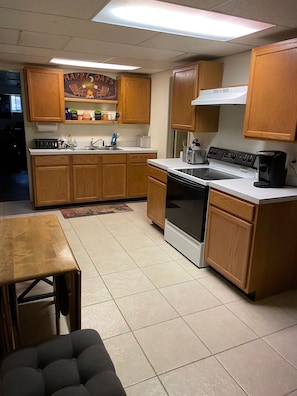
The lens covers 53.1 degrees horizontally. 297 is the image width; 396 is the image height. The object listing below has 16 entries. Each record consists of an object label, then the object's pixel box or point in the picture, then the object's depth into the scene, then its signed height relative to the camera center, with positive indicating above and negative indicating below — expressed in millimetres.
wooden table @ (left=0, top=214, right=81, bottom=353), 1550 -761
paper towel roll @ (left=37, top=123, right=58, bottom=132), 4883 -109
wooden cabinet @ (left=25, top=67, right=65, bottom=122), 4488 +404
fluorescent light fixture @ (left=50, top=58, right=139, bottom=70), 4301 +856
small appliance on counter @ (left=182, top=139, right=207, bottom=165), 3857 -357
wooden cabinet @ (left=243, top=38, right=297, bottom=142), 2385 +292
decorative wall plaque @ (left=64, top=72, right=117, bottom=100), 5008 +603
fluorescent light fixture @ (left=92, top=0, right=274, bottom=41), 2146 +824
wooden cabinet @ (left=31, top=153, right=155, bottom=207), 4641 -894
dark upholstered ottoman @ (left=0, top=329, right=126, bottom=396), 1224 -1077
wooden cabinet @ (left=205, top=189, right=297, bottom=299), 2434 -976
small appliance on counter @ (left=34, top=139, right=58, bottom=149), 4859 -365
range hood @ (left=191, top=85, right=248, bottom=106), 2908 +315
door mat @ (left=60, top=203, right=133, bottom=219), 4655 -1396
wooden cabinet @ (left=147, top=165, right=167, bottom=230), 3818 -924
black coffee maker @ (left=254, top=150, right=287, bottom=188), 2688 -350
